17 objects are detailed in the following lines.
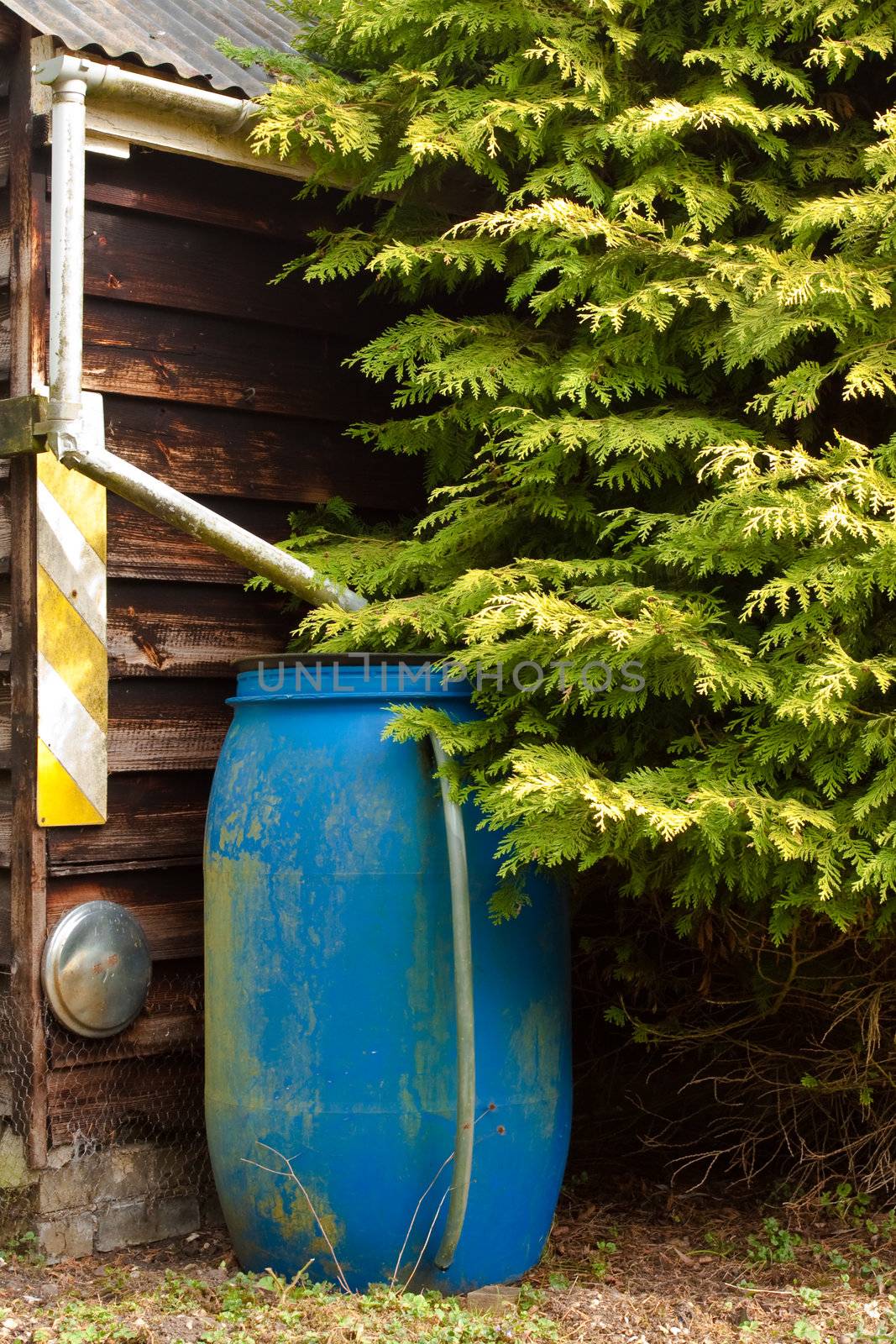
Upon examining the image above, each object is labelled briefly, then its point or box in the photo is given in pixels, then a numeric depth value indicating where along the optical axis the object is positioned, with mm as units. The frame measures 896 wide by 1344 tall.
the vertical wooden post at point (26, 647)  3369
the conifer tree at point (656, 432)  2771
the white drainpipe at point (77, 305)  3223
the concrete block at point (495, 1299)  3080
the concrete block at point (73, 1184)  3369
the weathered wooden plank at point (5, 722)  3475
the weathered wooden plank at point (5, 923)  3451
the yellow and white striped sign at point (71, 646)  3400
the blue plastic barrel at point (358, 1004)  3027
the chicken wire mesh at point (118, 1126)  3395
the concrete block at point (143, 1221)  3469
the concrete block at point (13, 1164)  3391
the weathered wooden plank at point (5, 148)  3498
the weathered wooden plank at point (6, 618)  3498
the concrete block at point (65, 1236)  3350
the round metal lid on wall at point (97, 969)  3348
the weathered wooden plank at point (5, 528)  3506
